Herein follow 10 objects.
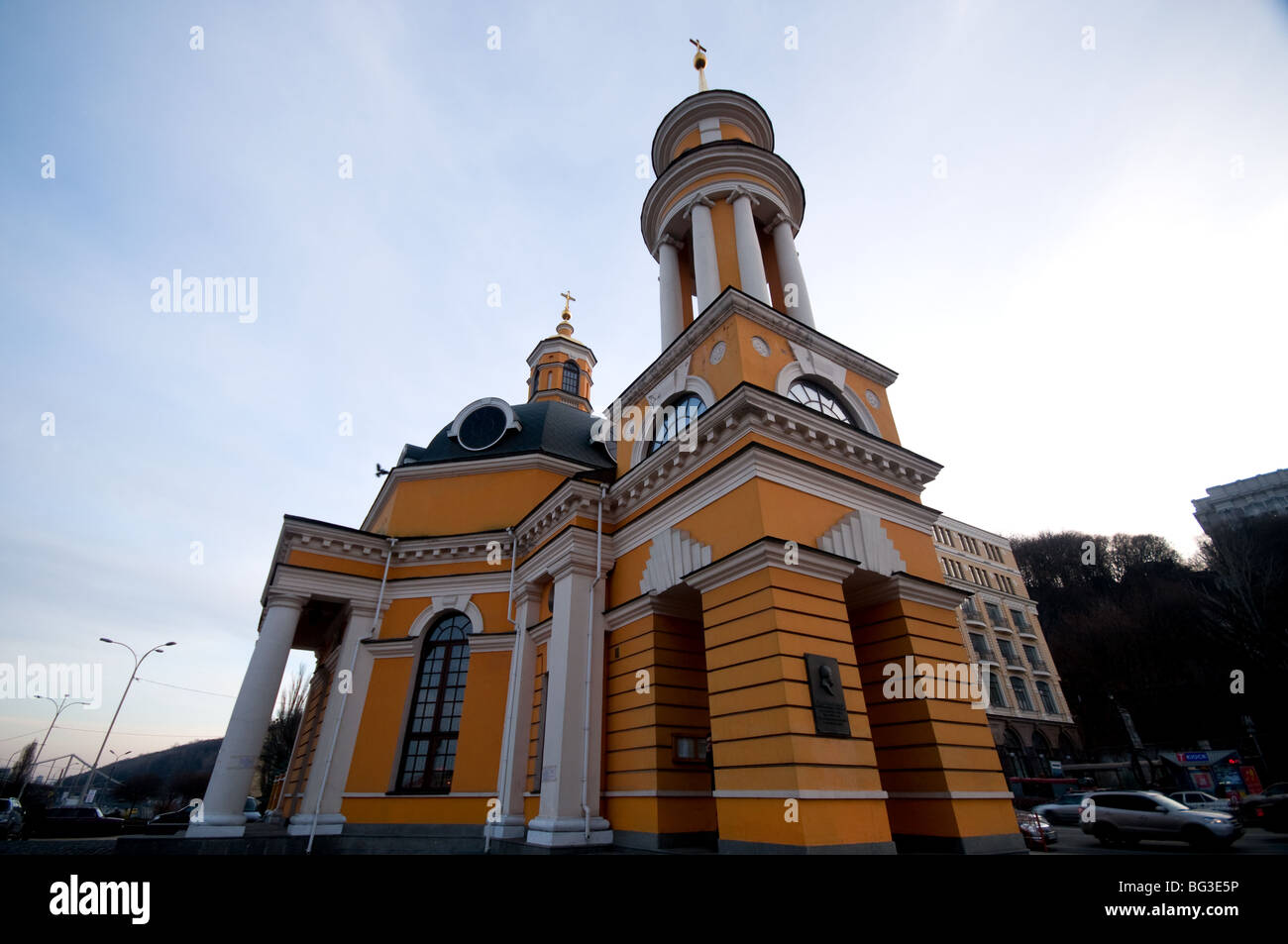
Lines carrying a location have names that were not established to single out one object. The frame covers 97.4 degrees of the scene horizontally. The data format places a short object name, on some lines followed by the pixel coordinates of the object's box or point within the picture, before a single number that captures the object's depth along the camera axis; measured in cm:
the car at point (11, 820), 1980
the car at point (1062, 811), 2416
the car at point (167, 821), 2265
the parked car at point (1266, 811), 1659
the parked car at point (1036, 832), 1425
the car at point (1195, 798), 2545
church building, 917
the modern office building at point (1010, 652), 4044
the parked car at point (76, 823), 2364
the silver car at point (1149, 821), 1344
